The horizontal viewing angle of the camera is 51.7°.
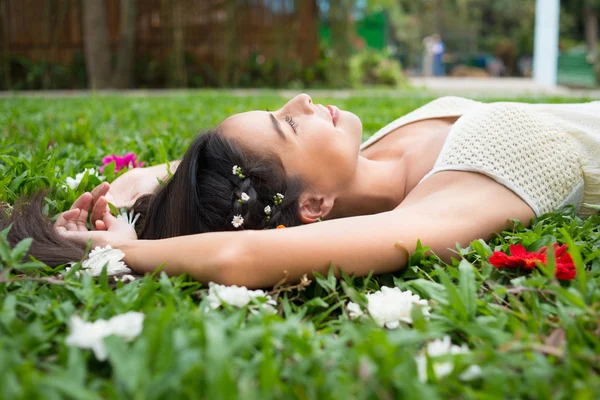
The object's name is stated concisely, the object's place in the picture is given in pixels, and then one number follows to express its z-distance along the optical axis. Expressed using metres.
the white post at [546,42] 13.04
